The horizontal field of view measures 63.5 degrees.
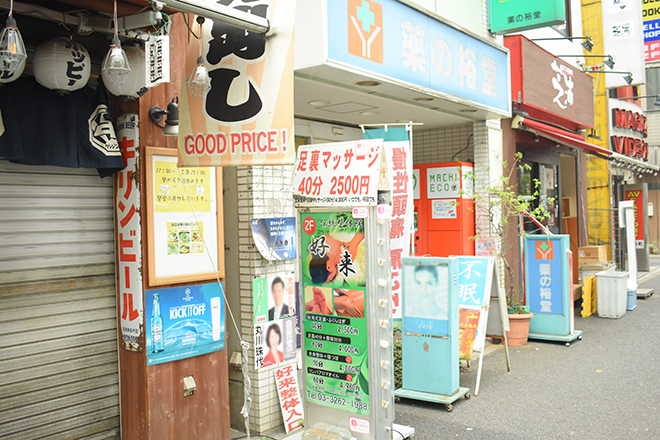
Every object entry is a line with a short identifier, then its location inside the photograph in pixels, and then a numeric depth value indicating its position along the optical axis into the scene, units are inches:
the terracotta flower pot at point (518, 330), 339.0
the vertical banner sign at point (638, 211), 696.4
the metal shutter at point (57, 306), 159.5
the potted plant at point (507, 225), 341.7
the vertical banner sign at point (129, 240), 177.6
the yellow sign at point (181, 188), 181.0
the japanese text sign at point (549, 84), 405.7
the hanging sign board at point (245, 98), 143.7
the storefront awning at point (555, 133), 411.8
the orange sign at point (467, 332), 254.5
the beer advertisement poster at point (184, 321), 178.9
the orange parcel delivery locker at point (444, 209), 394.6
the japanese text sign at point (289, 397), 216.8
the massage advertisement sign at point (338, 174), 177.8
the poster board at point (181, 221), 179.0
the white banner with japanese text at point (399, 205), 270.4
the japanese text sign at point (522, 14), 357.4
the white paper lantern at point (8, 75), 139.3
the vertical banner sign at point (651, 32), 610.9
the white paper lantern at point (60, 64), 152.4
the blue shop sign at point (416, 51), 234.5
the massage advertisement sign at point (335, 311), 181.2
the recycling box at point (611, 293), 423.8
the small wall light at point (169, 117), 181.5
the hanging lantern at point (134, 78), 165.8
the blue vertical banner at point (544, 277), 346.3
